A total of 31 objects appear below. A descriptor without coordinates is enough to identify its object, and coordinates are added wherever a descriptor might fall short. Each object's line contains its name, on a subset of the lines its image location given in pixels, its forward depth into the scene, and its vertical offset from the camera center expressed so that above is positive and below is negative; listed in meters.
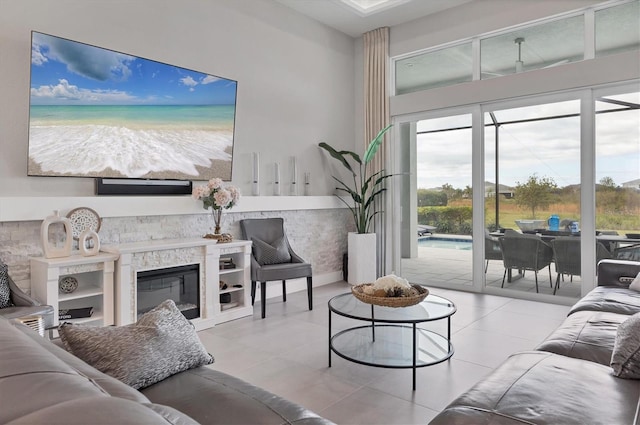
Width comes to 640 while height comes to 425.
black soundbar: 3.84 +0.27
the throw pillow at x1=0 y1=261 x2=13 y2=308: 2.89 -0.51
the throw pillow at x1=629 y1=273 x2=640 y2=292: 3.22 -0.51
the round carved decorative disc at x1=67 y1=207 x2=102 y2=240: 3.56 -0.05
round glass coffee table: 2.84 -0.97
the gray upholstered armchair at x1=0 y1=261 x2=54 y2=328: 2.83 -0.62
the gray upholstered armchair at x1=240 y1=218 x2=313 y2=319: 4.39 -0.46
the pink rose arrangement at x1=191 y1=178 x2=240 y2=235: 4.32 +0.19
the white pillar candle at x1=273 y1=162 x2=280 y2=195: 5.41 +0.42
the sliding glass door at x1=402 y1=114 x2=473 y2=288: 5.70 +0.15
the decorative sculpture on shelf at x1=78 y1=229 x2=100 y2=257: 3.43 -0.23
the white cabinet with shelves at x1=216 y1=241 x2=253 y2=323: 4.31 -0.72
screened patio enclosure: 4.60 +0.43
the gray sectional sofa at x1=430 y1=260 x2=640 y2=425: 1.43 -0.66
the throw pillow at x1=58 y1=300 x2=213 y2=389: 1.55 -0.50
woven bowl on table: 2.86 -0.57
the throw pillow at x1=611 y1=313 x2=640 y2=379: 1.72 -0.55
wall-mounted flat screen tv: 3.47 +0.91
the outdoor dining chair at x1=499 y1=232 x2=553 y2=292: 5.05 -0.43
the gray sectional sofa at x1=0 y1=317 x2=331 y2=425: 0.70 -0.34
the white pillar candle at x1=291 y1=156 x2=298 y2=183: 5.65 +0.56
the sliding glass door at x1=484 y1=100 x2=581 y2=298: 4.88 +0.33
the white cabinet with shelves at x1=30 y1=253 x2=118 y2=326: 3.18 -0.55
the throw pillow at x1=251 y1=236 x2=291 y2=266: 4.69 -0.41
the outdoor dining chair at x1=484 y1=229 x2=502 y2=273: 5.42 -0.41
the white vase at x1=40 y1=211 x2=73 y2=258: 3.30 -0.19
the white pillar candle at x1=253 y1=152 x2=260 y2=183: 5.13 +0.56
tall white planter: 5.93 -0.58
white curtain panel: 6.28 +1.74
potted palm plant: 5.94 +0.14
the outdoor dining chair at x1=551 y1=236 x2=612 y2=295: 4.83 -0.45
